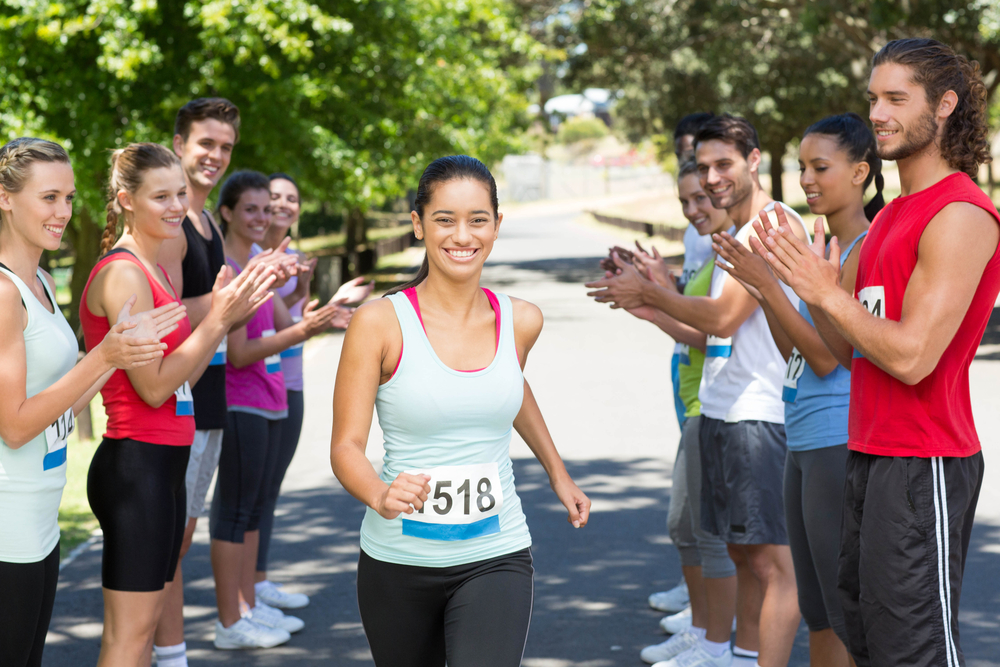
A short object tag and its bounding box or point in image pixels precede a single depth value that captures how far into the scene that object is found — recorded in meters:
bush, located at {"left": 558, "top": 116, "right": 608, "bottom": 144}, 131.25
